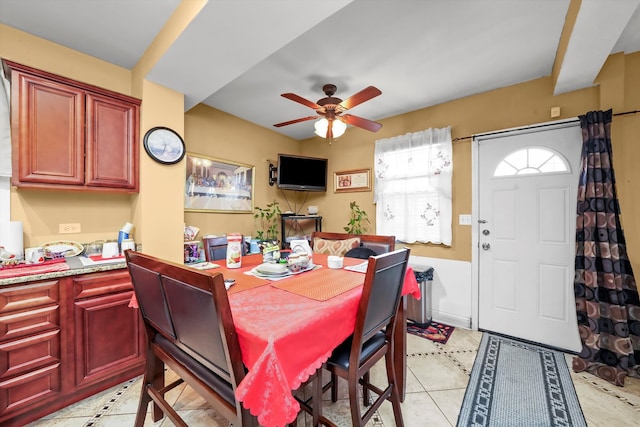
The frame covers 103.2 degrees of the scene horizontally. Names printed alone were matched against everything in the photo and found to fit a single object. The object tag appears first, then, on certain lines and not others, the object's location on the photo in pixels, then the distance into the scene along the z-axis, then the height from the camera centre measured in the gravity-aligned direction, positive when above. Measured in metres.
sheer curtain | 2.90 +0.33
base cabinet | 1.43 -0.82
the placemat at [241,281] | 1.27 -0.37
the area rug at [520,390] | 1.53 -1.25
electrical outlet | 2.02 -0.13
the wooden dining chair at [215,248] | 2.08 -0.30
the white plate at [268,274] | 1.48 -0.37
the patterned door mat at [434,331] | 2.54 -1.26
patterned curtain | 1.90 -0.51
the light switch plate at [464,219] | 2.79 -0.07
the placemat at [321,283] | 1.21 -0.38
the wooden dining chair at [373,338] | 1.09 -0.63
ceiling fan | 2.09 +0.88
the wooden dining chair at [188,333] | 0.82 -0.46
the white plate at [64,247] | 1.88 -0.27
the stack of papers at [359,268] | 1.67 -0.38
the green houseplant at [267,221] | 3.61 -0.13
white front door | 2.30 -0.20
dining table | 0.75 -0.40
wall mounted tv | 3.61 +0.59
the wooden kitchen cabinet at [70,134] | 1.69 +0.58
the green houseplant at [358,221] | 3.58 -0.12
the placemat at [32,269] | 1.46 -0.35
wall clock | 2.16 +0.60
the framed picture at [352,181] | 3.59 +0.47
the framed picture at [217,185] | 2.92 +0.34
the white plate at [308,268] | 1.60 -0.37
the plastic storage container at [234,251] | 1.65 -0.26
